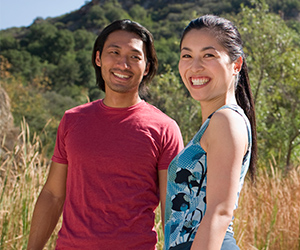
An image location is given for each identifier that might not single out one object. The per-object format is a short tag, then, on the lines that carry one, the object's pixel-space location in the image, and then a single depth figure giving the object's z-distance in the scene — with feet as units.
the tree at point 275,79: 26.71
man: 5.38
